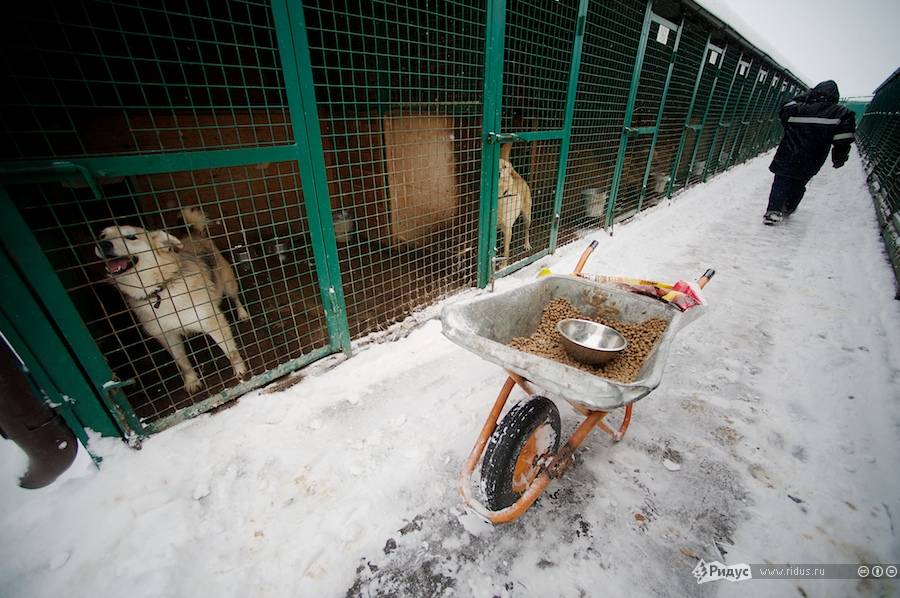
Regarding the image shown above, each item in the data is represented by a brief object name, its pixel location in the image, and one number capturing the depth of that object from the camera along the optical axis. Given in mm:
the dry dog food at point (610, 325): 1774
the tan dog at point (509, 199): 3650
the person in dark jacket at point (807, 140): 5031
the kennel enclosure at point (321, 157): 1611
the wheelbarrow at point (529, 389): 1229
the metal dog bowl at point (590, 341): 1679
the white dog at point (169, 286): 1908
